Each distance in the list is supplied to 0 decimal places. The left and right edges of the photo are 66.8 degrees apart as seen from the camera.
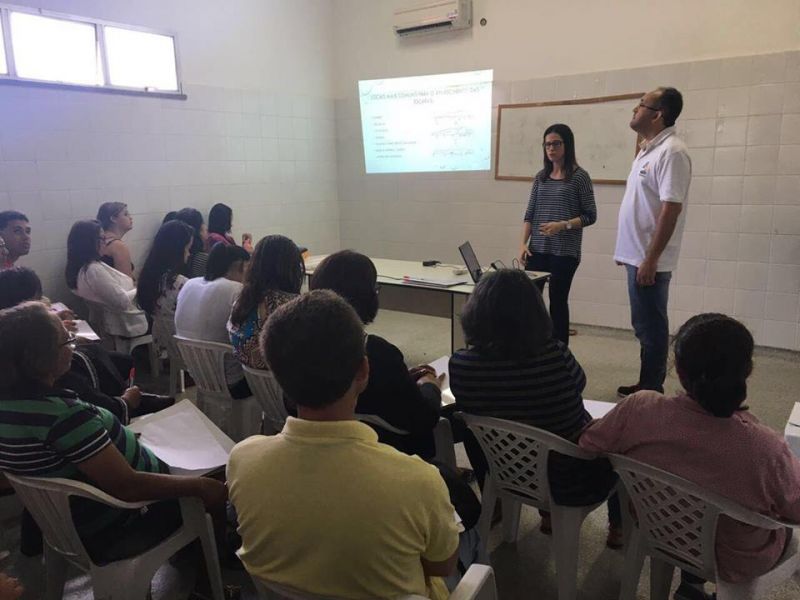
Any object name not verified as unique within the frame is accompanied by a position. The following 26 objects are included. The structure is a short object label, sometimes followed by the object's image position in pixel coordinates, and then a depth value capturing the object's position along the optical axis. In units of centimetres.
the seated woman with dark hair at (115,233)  384
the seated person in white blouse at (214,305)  250
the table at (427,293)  338
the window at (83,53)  377
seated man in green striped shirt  139
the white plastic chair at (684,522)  135
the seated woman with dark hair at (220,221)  461
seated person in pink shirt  135
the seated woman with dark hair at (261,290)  225
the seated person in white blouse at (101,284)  346
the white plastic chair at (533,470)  161
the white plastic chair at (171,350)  330
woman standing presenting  371
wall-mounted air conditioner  499
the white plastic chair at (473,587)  114
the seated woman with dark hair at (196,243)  386
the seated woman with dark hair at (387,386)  170
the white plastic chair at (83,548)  141
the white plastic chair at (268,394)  219
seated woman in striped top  165
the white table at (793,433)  191
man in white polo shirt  294
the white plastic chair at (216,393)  244
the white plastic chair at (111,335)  355
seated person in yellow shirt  98
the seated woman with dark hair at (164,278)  341
